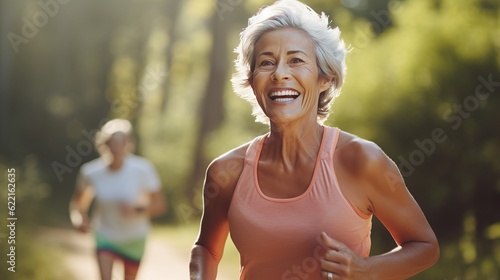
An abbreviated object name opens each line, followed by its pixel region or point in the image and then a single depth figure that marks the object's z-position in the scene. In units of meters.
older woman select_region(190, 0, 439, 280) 2.45
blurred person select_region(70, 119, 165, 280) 5.91
